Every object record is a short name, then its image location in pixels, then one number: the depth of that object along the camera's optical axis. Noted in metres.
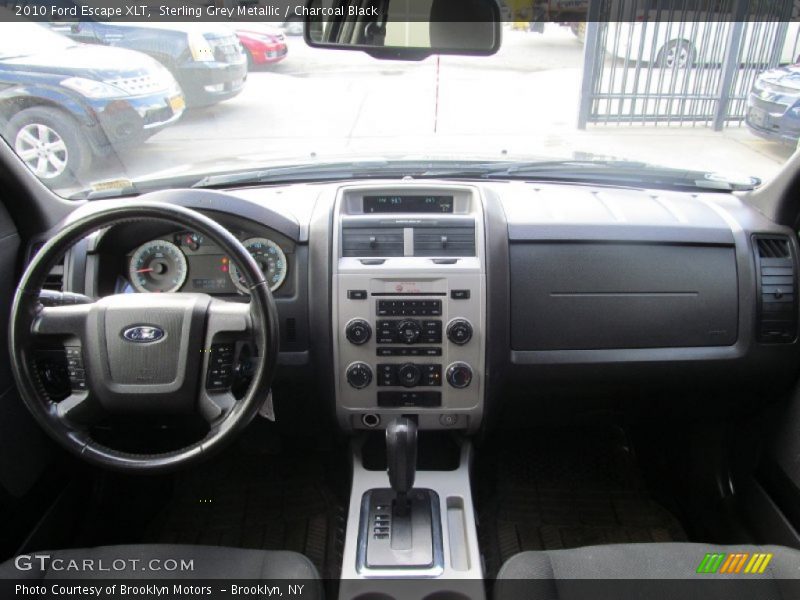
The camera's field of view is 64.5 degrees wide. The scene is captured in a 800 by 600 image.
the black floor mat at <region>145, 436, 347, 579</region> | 2.49
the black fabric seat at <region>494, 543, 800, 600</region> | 1.64
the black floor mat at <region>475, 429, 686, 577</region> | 2.50
